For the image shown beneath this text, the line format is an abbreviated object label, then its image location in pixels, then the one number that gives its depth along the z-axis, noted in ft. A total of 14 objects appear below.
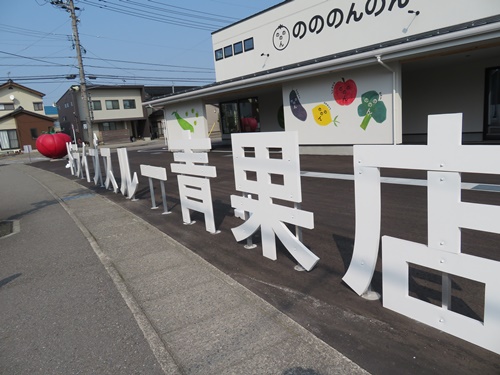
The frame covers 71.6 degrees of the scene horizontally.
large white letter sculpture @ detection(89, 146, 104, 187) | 34.78
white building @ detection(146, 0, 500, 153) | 31.71
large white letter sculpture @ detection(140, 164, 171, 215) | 20.27
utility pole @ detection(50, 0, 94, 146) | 82.29
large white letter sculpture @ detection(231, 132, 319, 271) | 11.31
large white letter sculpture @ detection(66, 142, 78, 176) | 47.01
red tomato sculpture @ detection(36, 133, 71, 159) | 75.72
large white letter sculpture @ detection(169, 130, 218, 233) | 16.56
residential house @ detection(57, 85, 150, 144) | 138.51
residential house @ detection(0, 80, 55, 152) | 132.16
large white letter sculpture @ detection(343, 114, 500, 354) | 7.00
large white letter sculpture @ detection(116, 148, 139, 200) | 25.72
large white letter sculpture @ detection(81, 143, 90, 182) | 38.92
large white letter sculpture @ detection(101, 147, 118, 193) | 28.90
